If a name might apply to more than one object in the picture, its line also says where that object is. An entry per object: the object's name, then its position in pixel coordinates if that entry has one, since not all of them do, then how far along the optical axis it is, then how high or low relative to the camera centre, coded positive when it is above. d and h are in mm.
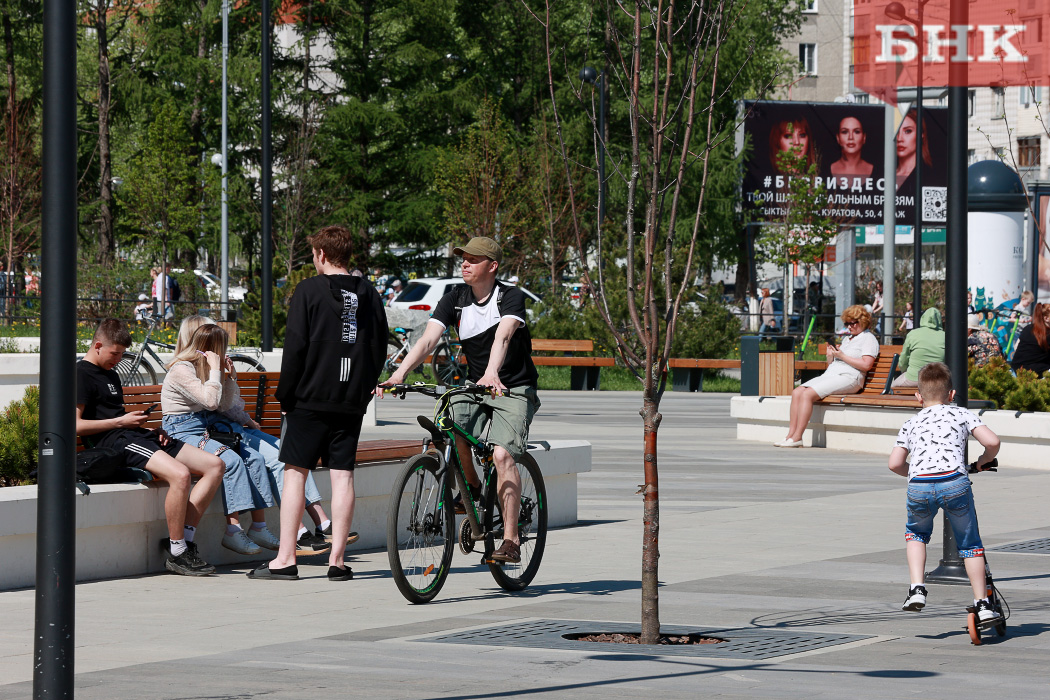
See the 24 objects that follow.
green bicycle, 15508 -974
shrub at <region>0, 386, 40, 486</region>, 17484 -669
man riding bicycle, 16422 -160
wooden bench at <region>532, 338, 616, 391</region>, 56906 -647
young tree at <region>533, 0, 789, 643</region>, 13203 +631
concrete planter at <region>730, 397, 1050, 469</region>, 30984 -1066
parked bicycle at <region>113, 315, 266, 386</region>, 36500 -481
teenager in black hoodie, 16609 -270
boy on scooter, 14375 -666
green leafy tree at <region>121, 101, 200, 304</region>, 76250 +3397
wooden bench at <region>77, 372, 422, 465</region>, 19906 -538
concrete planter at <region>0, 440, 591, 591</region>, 16156 -1120
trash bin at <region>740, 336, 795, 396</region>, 39437 -549
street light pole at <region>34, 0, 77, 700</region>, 8820 -114
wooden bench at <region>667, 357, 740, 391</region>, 56750 -756
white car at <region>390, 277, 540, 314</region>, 68625 +812
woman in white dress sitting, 34187 -465
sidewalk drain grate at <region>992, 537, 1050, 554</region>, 19625 -1380
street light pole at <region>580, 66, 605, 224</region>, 14074 +647
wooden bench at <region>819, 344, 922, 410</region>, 33594 -690
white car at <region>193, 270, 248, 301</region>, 99337 +1349
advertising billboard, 99500 +5519
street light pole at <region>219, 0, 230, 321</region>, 79537 +2847
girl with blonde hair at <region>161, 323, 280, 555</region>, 17781 -522
